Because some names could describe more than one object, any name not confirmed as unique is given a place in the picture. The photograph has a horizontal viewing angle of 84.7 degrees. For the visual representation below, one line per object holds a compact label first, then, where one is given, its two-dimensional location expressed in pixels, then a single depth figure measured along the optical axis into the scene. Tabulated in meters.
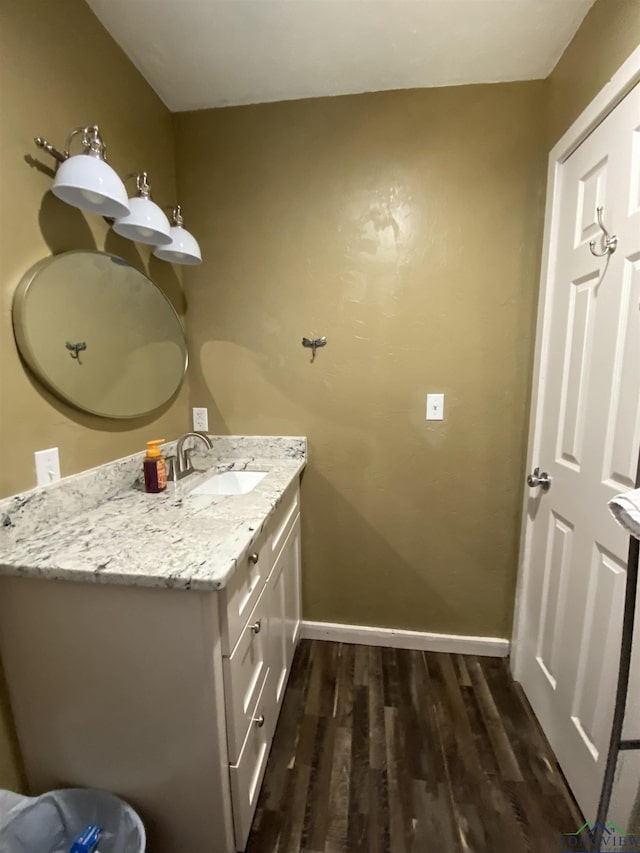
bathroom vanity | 0.78
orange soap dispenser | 1.27
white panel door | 0.96
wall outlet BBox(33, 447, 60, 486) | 0.98
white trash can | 0.82
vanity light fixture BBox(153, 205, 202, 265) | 1.36
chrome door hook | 1.00
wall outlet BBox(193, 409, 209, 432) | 1.74
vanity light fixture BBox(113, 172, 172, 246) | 1.13
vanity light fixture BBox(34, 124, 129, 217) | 0.90
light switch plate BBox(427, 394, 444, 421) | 1.58
